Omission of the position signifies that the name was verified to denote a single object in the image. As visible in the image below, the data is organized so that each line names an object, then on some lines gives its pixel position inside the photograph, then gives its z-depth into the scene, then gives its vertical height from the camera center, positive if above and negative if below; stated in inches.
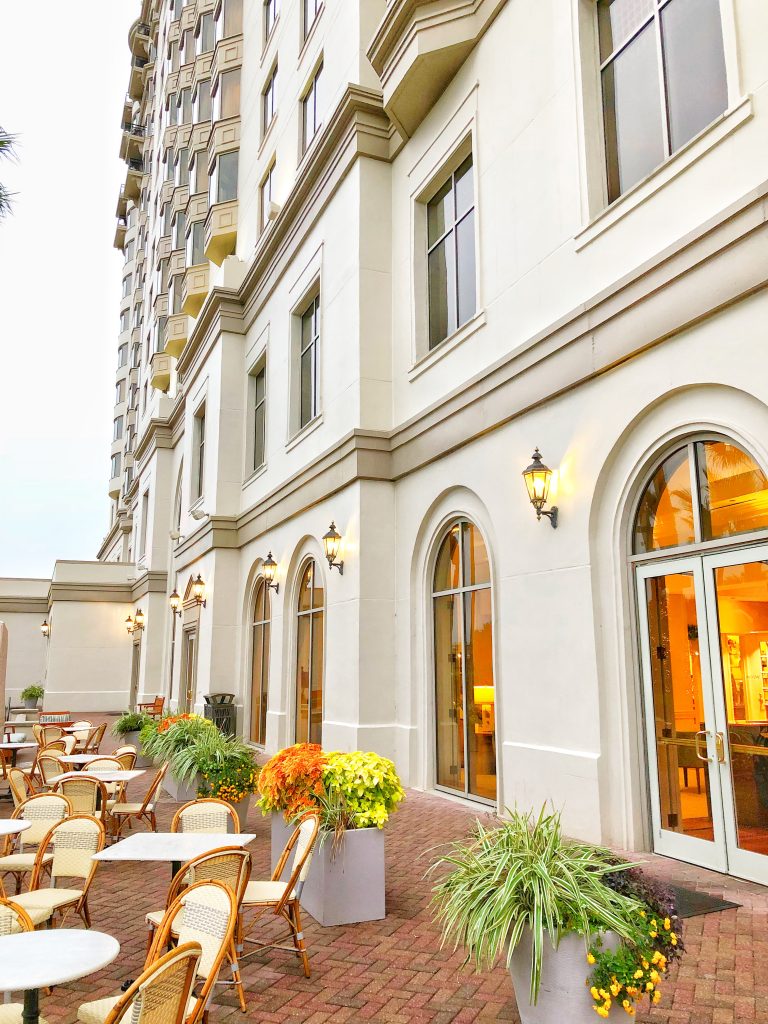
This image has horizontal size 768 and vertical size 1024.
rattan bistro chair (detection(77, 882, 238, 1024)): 149.9 -49.5
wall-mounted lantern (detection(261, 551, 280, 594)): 655.1 +85.0
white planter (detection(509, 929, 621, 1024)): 143.1 -55.3
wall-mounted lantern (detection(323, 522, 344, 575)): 504.4 +80.7
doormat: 217.9 -63.9
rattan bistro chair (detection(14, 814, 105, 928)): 226.2 -50.2
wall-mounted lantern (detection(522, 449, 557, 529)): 332.2 +75.8
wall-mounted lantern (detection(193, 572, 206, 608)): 818.8 +86.4
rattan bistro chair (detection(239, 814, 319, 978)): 202.4 -56.5
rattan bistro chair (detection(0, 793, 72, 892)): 259.9 -46.2
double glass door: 246.4 -11.4
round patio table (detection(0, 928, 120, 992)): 129.2 -48.1
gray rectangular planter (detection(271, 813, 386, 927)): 229.9 -59.4
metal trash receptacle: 725.9 -32.0
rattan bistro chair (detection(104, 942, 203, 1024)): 117.0 -46.8
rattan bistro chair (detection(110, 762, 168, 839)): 344.8 -58.7
